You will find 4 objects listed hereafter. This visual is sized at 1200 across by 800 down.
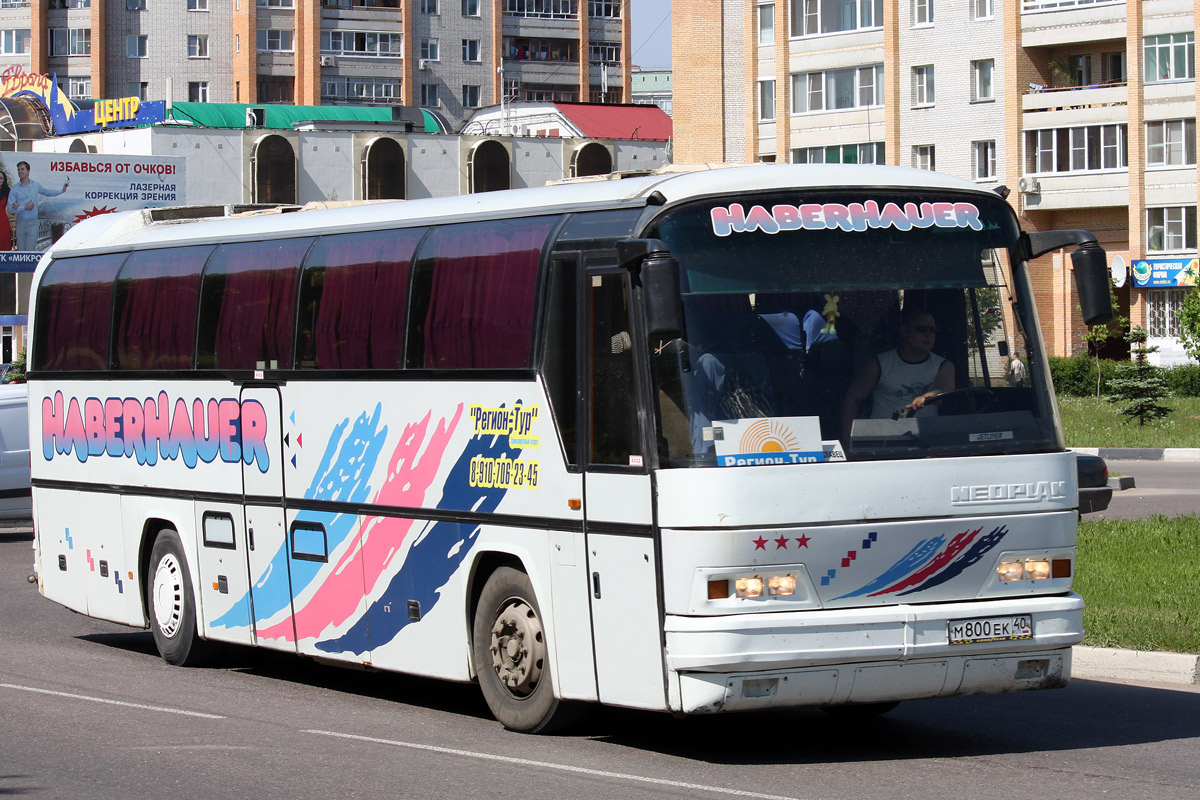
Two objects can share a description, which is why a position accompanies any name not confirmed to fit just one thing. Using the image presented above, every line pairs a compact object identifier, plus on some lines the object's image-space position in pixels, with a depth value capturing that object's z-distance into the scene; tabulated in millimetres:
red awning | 97062
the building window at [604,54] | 116062
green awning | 92125
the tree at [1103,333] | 54369
